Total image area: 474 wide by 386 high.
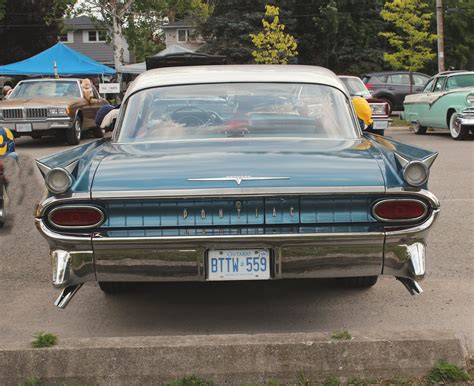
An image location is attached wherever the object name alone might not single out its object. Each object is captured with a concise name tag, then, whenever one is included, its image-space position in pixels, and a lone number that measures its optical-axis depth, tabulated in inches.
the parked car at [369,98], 615.2
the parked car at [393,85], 960.9
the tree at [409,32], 1063.6
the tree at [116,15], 1229.7
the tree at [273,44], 1280.0
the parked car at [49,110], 575.8
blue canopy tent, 1071.0
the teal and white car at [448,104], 572.4
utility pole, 1018.7
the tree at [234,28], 1494.8
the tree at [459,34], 1567.4
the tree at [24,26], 1640.0
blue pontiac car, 138.3
